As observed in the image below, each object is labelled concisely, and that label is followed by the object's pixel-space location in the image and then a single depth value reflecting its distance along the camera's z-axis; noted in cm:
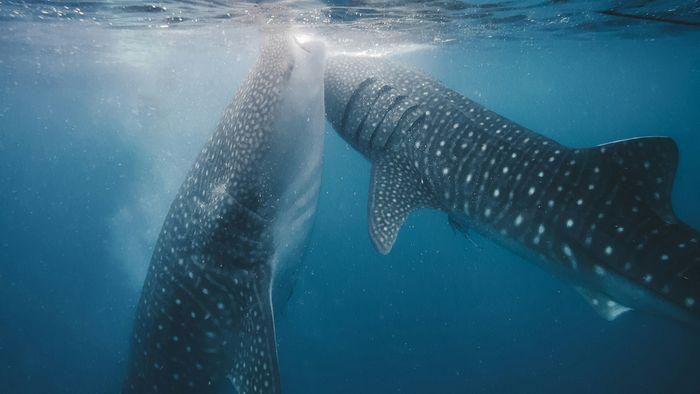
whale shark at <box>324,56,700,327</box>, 283
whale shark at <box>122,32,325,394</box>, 330
